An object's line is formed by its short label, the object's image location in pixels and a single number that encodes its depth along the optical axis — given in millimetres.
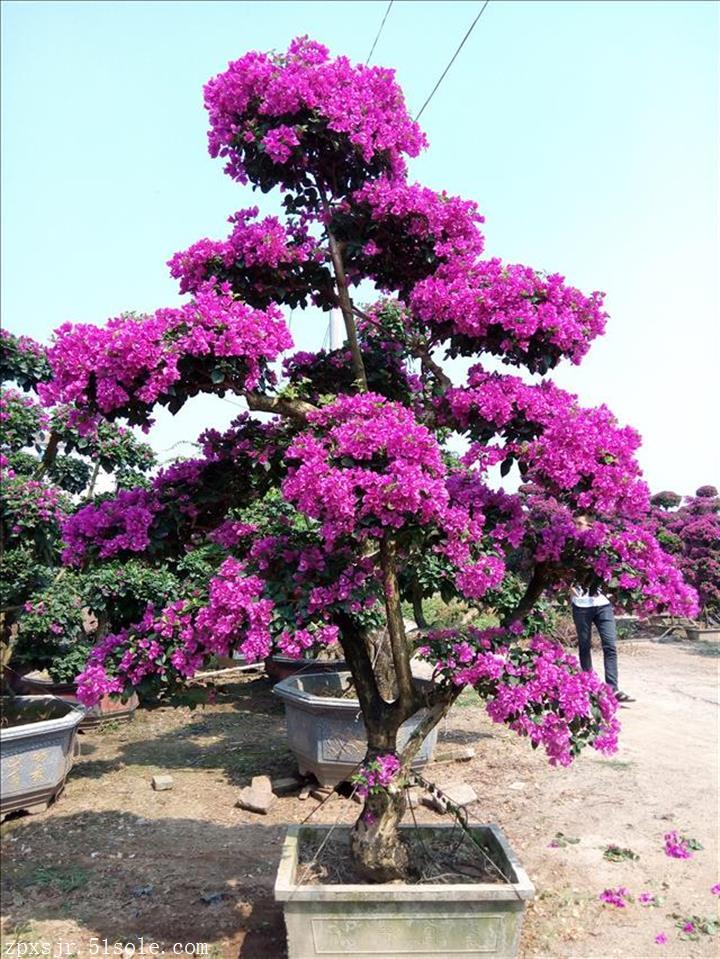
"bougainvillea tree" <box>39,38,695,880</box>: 2602
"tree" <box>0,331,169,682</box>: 5629
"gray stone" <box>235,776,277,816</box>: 4965
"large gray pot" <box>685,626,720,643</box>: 11422
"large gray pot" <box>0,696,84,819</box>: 4715
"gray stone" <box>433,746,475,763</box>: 5887
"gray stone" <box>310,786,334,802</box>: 5192
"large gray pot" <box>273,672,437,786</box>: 5043
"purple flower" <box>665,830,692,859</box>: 4090
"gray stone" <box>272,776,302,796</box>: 5336
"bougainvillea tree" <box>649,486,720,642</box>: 10344
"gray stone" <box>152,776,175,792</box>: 5355
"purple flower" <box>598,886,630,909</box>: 3605
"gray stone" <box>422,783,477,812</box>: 4867
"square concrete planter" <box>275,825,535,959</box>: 2828
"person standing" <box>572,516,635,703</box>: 7070
